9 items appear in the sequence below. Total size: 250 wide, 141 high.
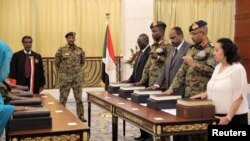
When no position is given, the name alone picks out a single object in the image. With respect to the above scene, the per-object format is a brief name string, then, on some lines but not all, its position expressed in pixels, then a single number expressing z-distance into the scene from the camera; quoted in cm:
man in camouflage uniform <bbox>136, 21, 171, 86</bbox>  512
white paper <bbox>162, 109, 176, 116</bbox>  365
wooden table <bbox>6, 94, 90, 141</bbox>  284
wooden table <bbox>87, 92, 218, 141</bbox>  327
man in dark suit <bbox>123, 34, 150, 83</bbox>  578
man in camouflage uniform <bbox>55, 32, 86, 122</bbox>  723
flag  808
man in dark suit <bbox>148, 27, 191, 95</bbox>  465
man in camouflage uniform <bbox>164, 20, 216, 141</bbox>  397
